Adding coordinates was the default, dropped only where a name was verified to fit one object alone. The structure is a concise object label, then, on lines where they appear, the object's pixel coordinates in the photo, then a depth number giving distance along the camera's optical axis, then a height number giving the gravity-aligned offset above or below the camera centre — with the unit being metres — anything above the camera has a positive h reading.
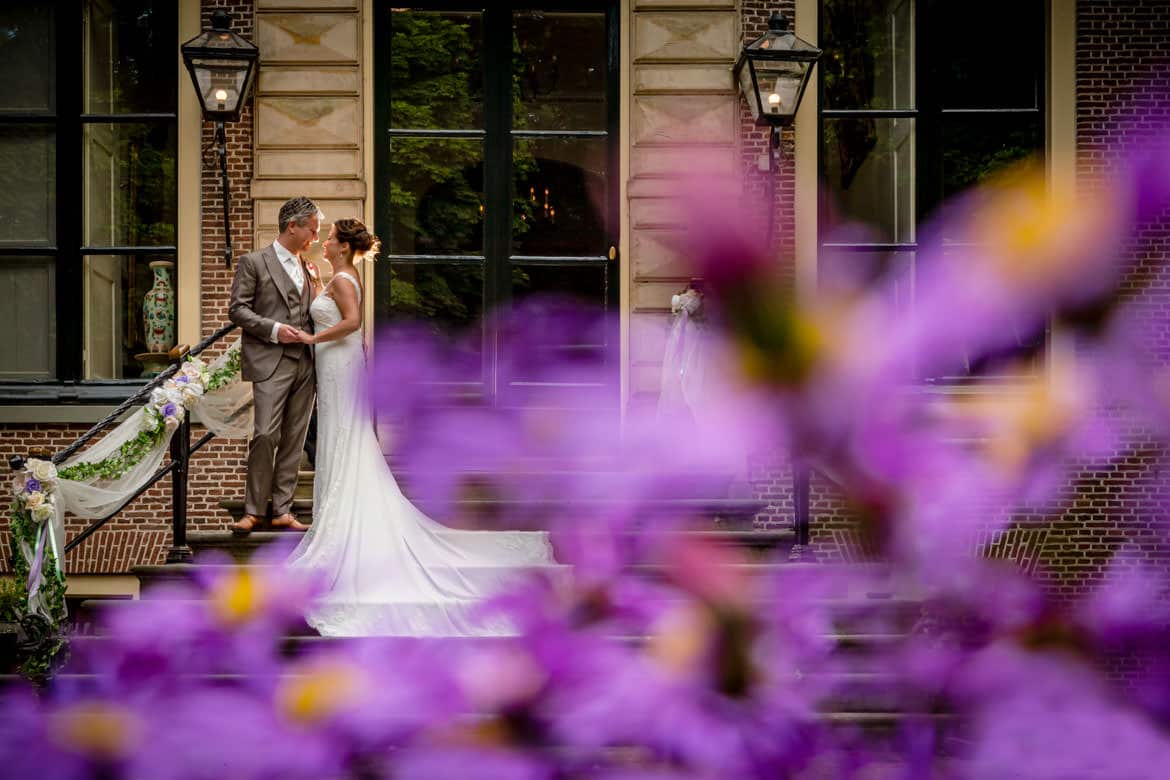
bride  10.20 -0.50
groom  11.51 +0.29
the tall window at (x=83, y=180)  15.51 +1.71
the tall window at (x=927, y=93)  15.85 +2.39
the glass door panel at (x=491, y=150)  15.61 +1.93
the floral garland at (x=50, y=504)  9.52 -0.45
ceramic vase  15.28 +0.71
